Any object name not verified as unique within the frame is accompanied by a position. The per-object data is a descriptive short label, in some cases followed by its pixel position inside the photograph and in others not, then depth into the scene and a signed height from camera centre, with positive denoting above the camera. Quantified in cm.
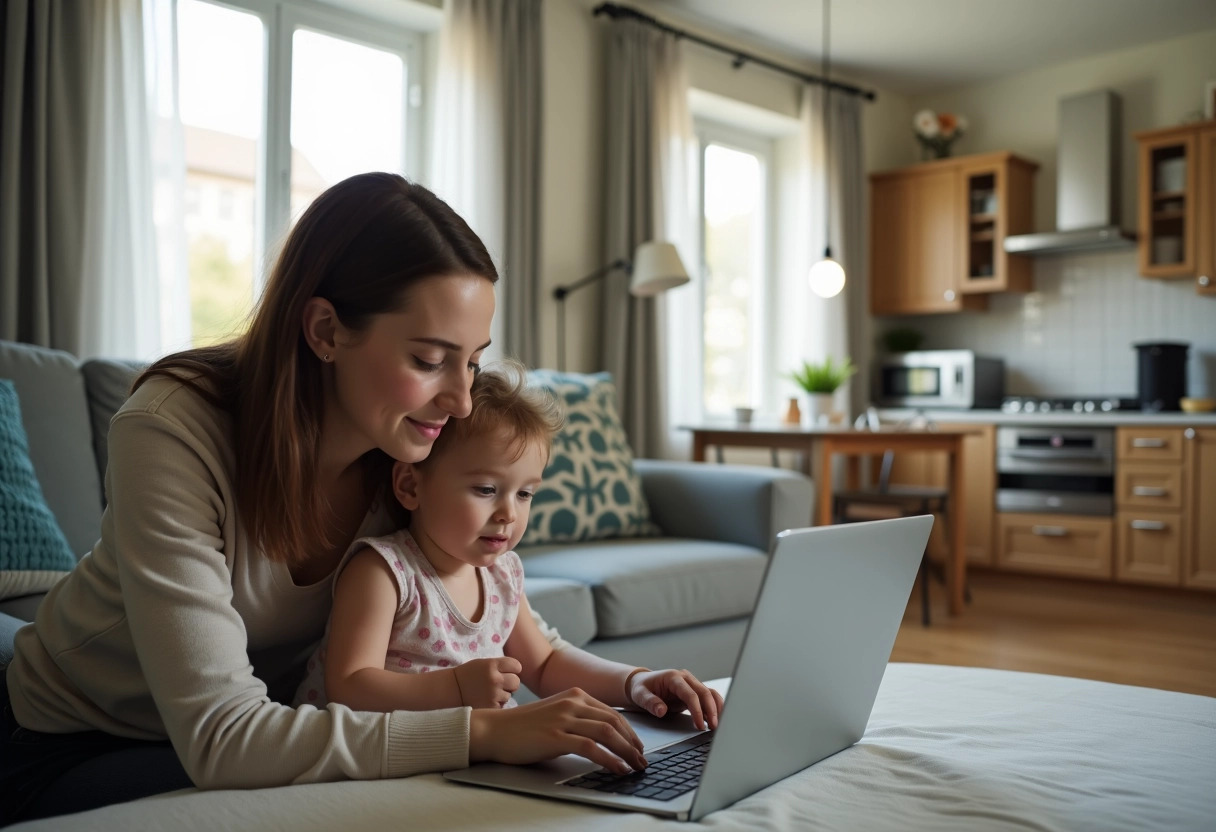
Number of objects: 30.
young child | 102 -22
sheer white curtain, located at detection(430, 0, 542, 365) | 388 +101
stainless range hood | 523 +117
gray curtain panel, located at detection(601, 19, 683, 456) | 444 +83
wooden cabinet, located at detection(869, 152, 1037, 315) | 553 +97
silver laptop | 74 -23
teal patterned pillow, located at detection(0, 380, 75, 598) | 172 -23
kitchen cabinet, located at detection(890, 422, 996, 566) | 521 -42
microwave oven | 549 +14
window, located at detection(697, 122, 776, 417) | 540 +72
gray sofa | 212 -40
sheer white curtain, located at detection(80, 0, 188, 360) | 292 +62
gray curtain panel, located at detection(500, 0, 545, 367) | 403 +92
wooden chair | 411 -41
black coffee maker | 501 +16
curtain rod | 442 +172
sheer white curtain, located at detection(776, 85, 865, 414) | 554 +98
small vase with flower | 579 +155
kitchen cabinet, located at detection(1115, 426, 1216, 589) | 457 -45
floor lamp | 401 +52
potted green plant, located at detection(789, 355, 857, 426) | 444 +8
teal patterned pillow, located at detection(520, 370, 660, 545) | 293 -23
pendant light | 432 +54
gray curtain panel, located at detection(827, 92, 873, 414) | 567 +103
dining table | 392 -16
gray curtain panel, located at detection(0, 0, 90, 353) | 274 +63
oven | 486 -31
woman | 91 -9
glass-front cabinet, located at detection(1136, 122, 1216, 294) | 484 +99
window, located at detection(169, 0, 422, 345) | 348 +103
